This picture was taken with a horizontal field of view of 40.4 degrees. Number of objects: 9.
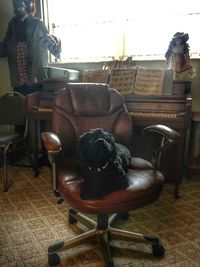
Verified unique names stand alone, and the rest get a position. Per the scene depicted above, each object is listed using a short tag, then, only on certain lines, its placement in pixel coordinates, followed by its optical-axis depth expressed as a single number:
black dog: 1.35
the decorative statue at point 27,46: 3.06
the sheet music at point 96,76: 2.78
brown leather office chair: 1.37
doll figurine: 2.57
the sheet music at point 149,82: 2.57
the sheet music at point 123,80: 2.67
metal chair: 2.96
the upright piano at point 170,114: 2.35
